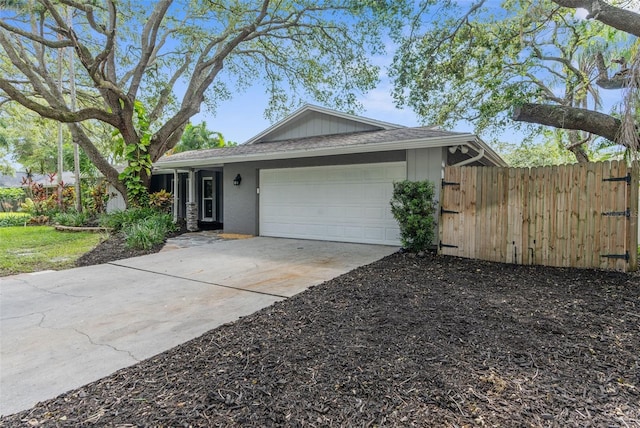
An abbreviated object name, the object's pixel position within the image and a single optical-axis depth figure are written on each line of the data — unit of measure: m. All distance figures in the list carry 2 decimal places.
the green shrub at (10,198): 24.10
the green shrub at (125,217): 10.48
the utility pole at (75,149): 13.21
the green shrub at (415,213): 6.51
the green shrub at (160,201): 11.56
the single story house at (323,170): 7.49
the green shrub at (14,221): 14.47
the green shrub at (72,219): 12.10
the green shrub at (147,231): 8.01
